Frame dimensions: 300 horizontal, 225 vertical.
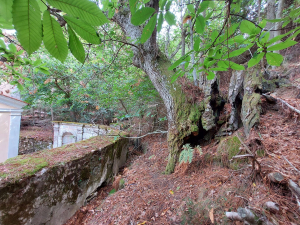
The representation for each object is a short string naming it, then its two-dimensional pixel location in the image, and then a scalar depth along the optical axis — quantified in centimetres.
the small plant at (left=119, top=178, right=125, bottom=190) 321
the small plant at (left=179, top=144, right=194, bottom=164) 245
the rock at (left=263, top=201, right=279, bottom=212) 113
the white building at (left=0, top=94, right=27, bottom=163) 587
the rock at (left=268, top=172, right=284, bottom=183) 131
